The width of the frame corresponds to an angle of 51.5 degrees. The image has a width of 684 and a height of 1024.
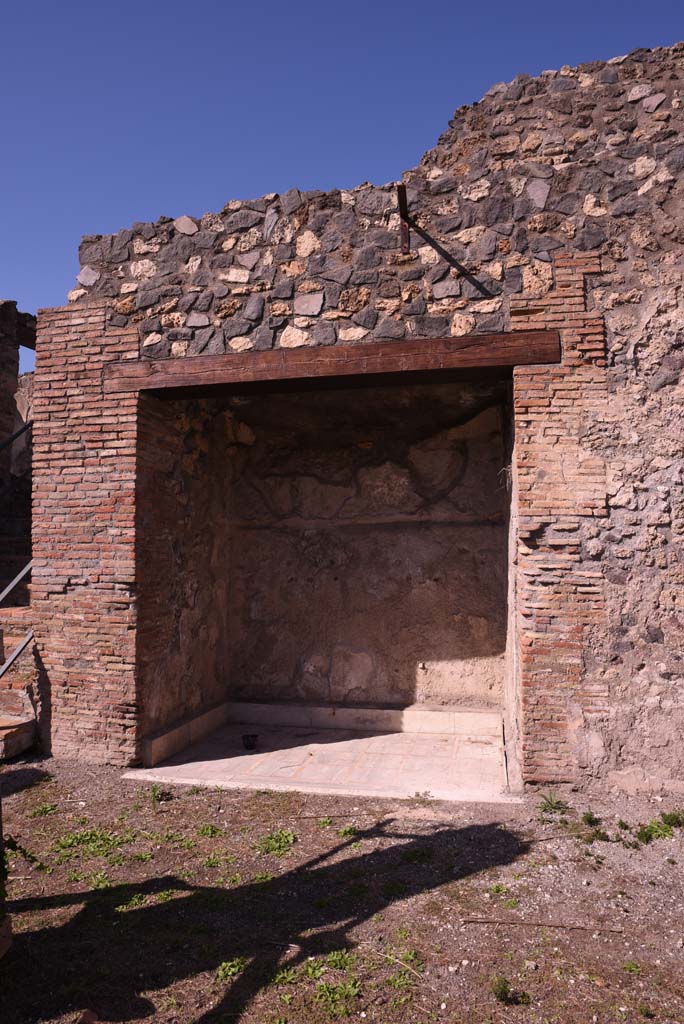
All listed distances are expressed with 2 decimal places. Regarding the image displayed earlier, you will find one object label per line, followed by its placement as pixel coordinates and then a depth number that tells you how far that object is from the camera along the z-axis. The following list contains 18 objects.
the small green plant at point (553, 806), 4.66
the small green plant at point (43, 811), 4.88
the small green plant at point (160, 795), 5.13
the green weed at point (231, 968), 3.06
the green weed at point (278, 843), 4.33
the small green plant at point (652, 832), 4.30
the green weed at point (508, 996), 2.84
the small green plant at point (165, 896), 3.74
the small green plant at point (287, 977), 3.00
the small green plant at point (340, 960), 3.11
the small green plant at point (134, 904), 3.64
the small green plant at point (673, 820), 4.45
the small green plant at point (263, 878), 3.95
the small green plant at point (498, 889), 3.76
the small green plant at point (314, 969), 3.05
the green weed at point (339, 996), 2.82
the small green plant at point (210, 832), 4.55
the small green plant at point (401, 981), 2.96
